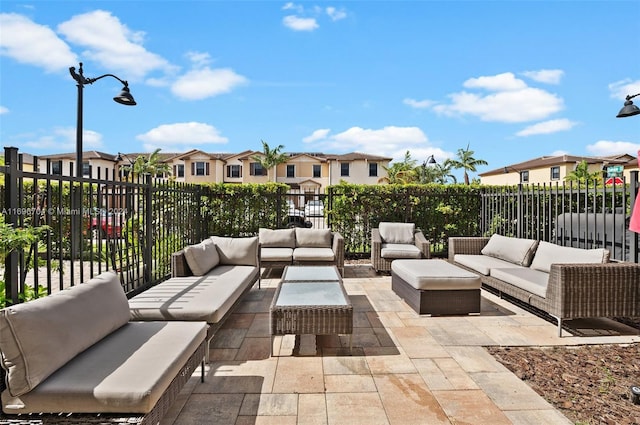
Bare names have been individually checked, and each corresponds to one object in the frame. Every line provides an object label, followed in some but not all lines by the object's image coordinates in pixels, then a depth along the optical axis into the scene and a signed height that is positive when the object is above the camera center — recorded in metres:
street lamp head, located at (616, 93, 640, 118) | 6.42 +1.77
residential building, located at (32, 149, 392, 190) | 34.50 +3.77
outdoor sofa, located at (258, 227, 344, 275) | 6.79 -0.80
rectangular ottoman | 4.58 -1.07
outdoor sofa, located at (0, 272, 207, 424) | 1.79 -0.89
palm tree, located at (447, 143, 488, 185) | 35.06 +4.54
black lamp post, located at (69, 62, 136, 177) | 5.96 +1.91
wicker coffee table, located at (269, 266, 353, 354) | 3.33 -0.98
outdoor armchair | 7.20 -0.76
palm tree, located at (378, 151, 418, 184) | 30.61 +3.22
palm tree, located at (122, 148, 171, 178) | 28.25 +3.36
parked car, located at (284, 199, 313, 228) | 12.75 -0.50
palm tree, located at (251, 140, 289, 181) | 33.34 +4.66
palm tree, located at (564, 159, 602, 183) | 22.72 +2.35
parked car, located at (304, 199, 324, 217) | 9.78 +0.02
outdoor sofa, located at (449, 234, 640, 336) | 3.90 -0.87
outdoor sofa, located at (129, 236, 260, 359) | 3.31 -0.92
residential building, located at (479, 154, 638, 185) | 29.64 +3.57
